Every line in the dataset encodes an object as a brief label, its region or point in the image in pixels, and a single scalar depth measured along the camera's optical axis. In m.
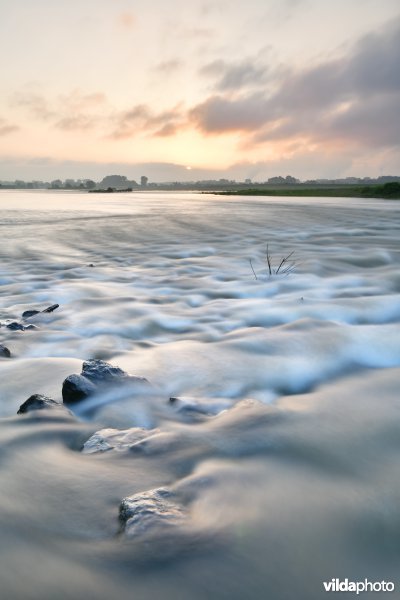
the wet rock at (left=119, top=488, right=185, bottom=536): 1.54
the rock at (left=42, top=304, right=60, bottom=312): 4.93
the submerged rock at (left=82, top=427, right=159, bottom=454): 2.12
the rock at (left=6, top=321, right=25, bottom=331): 4.20
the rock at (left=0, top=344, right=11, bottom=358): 3.49
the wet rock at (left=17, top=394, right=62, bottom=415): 2.46
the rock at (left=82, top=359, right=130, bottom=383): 2.78
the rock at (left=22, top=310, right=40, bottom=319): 4.72
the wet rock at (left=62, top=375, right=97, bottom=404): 2.60
